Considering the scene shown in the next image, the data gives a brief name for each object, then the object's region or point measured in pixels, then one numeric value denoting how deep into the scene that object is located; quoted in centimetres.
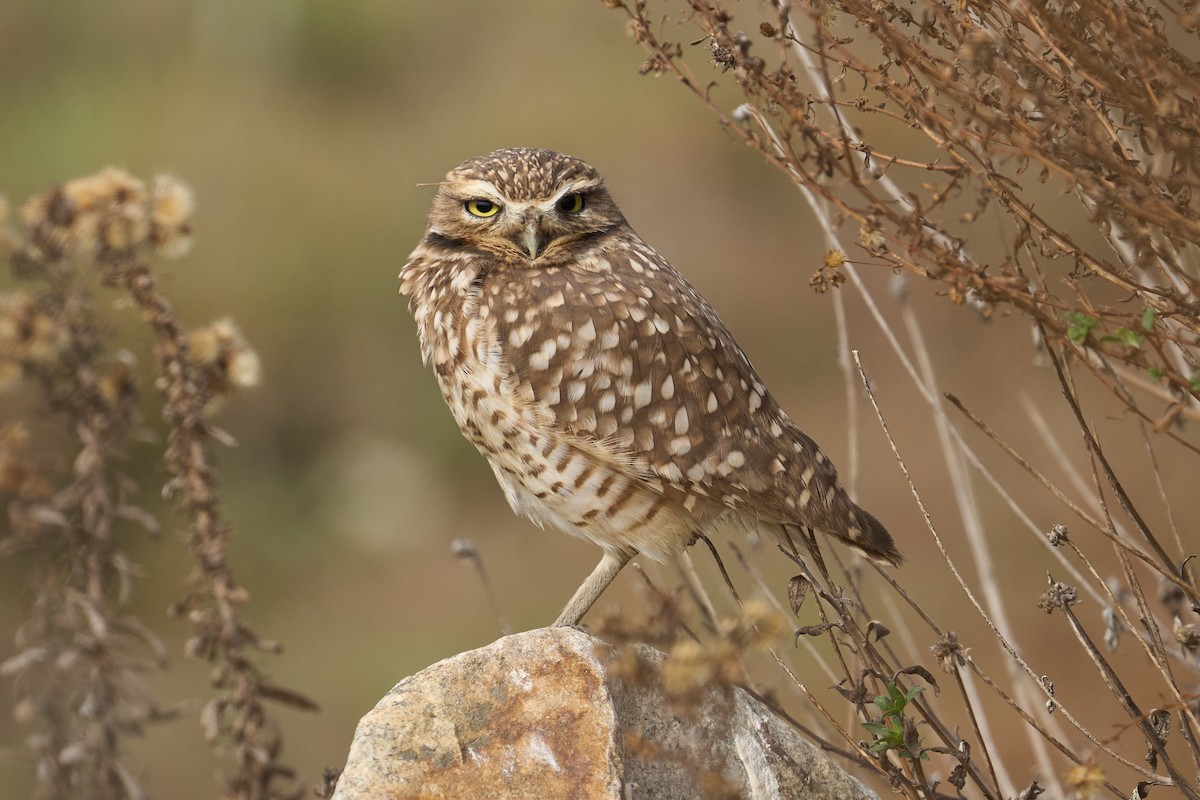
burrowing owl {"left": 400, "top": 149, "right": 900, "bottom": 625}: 662
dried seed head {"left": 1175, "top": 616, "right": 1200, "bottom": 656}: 489
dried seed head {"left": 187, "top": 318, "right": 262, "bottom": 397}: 629
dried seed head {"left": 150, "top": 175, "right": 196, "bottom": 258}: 624
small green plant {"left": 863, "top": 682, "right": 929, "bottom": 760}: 485
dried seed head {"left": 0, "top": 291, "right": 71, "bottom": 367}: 599
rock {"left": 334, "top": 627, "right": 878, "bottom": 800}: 550
